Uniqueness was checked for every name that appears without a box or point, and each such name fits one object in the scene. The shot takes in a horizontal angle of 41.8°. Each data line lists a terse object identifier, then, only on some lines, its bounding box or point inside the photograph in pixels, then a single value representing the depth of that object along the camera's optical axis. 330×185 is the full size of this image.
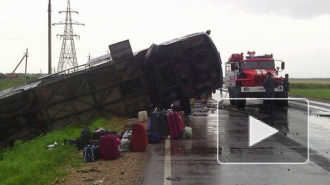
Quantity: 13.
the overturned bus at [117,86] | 18.47
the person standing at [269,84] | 21.20
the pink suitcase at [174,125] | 13.12
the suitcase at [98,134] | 11.73
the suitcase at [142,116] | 17.69
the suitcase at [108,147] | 10.15
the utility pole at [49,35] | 34.84
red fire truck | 24.56
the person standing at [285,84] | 25.04
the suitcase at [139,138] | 11.15
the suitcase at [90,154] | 10.02
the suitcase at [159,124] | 13.19
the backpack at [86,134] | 11.77
